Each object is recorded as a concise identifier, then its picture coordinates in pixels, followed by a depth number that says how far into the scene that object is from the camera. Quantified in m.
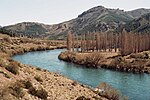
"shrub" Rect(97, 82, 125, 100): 44.34
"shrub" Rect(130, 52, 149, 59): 118.44
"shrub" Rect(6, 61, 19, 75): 37.66
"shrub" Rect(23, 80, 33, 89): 32.55
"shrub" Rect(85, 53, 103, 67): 114.80
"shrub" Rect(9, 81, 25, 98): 26.67
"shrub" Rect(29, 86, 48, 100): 31.14
